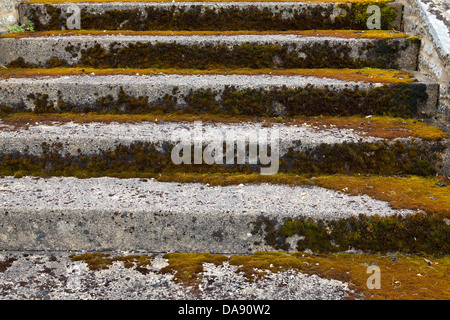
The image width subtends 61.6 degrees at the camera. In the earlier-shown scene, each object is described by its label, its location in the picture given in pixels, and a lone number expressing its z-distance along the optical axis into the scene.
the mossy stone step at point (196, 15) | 3.50
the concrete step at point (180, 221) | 2.06
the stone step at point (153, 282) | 1.77
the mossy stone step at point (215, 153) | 2.46
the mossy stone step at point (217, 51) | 3.12
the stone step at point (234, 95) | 2.78
